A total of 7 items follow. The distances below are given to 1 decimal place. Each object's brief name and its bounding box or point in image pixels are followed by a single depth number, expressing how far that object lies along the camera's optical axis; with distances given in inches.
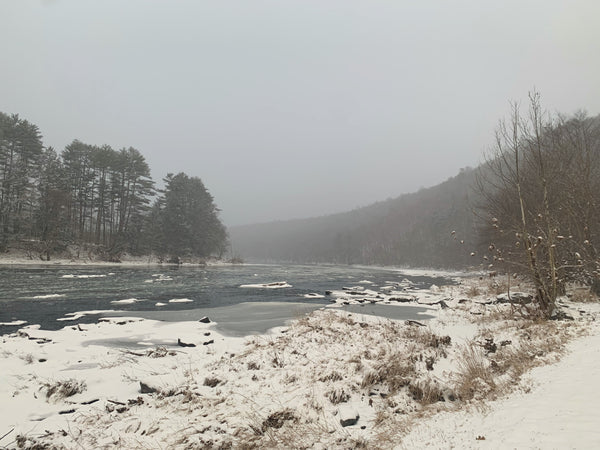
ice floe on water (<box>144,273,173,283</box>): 1244.3
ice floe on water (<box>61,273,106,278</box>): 1231.7
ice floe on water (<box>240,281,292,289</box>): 1228.0
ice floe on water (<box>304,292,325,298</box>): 983.2
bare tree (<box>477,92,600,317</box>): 441.1
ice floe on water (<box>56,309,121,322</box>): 561.4
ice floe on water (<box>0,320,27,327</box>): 497.0
